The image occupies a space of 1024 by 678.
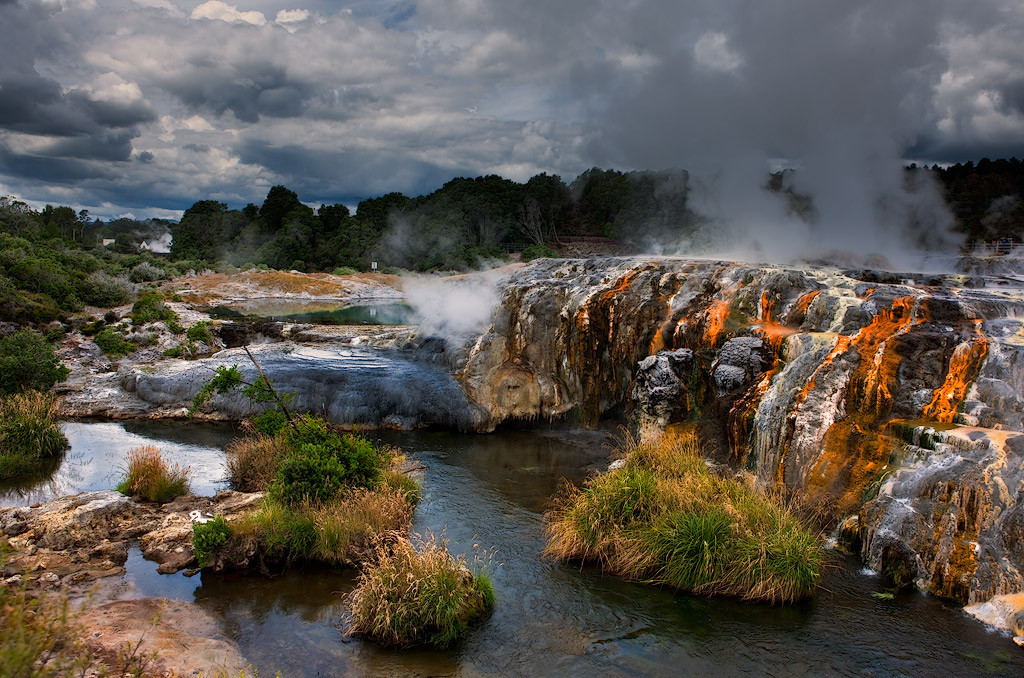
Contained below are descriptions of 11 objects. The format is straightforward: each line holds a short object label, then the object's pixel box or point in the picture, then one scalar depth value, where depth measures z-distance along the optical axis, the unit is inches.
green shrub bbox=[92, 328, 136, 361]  951.0
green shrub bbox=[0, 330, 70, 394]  669.3
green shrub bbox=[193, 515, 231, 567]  372.2
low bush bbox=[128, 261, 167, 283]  2175.2
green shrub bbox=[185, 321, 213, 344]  1064.8
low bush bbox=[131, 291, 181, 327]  1131.6
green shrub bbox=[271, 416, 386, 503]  418.6
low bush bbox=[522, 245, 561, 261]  2164.1
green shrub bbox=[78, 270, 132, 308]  1312.9
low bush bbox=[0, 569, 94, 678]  156.2
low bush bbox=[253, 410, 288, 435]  526.6
